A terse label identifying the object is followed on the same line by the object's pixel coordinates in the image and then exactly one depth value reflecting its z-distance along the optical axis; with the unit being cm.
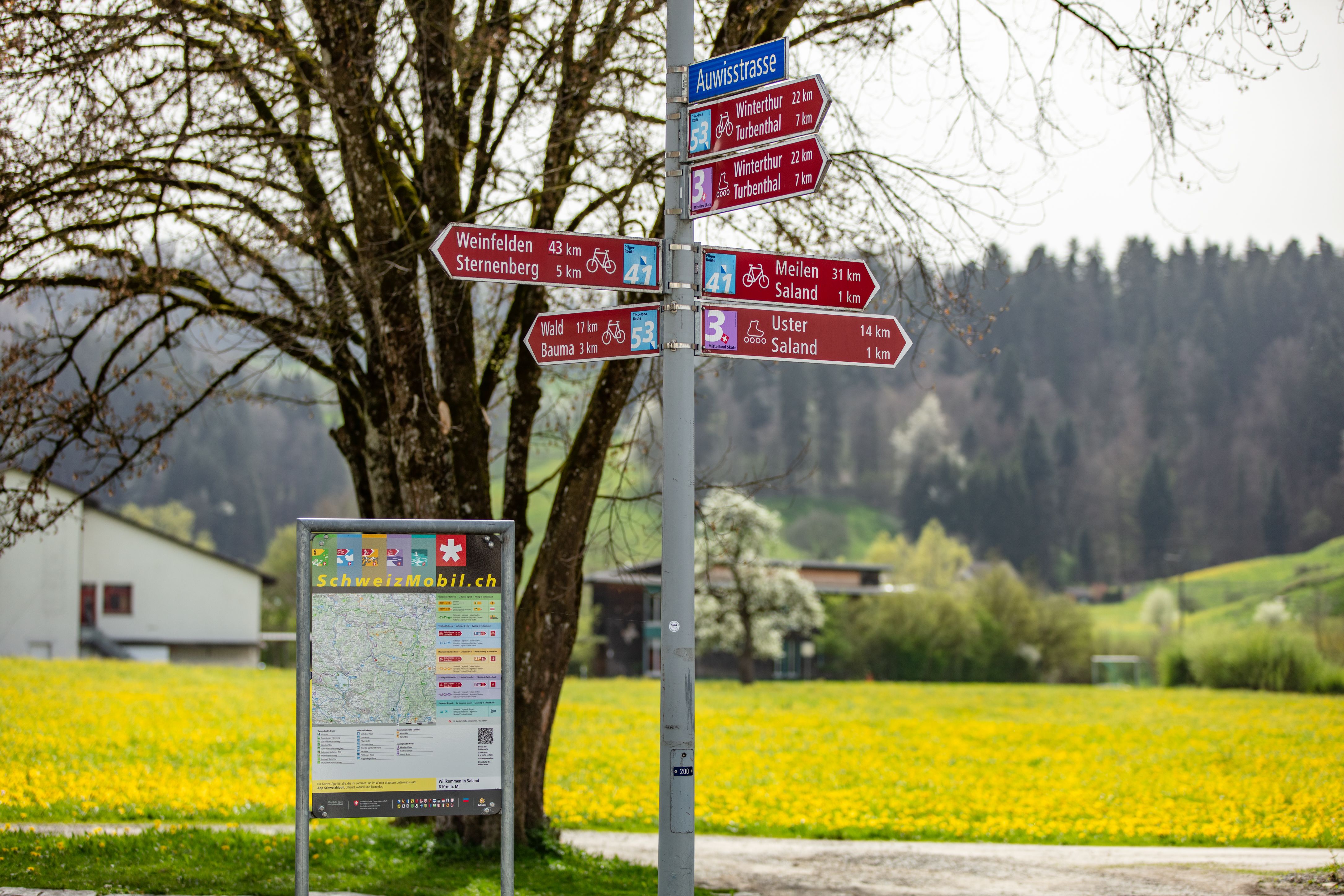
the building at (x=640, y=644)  7638
